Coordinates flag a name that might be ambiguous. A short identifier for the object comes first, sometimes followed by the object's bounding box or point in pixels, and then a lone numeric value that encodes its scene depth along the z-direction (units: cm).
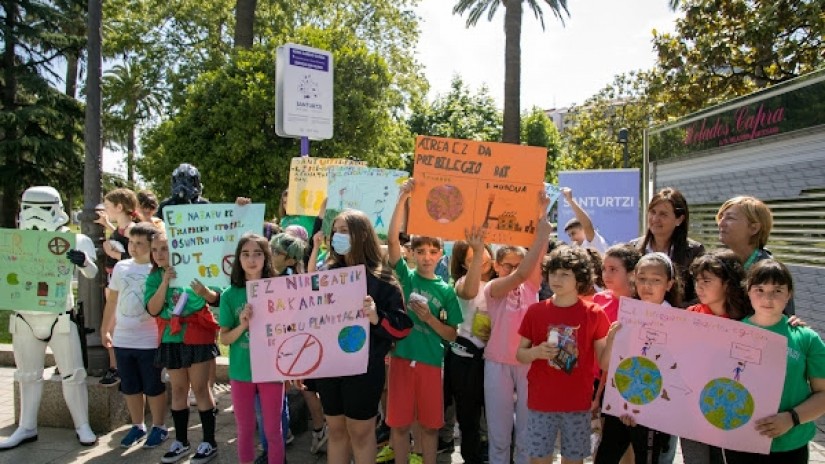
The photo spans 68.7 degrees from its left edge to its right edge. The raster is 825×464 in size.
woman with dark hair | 401
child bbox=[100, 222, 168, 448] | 475
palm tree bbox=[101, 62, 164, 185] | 2572
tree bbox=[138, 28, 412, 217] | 1386
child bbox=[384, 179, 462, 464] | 400
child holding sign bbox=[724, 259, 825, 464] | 286
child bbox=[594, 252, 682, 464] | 342
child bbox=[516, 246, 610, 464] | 350
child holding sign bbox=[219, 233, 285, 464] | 404
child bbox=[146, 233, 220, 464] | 448
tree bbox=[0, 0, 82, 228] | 2123
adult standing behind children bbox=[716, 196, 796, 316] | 367
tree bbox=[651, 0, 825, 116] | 1091
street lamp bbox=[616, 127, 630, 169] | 1755
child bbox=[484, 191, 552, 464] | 396
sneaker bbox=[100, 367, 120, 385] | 532
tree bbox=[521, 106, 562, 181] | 4272
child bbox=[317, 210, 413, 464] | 360
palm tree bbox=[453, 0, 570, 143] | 1352
